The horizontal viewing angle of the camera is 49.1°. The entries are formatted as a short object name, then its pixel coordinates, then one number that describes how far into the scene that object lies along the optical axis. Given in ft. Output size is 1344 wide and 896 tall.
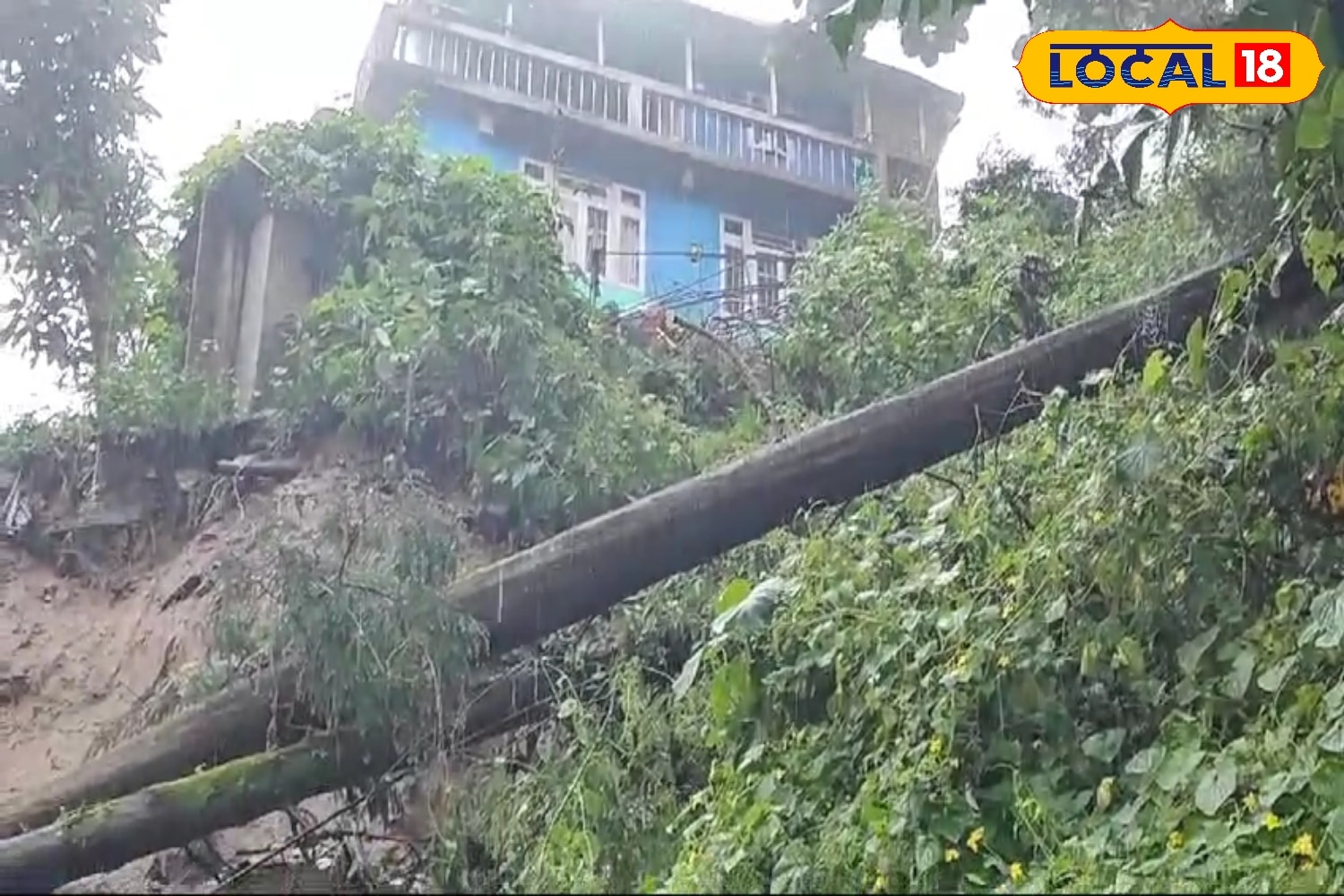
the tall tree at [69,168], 25.44
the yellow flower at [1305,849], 7.10
